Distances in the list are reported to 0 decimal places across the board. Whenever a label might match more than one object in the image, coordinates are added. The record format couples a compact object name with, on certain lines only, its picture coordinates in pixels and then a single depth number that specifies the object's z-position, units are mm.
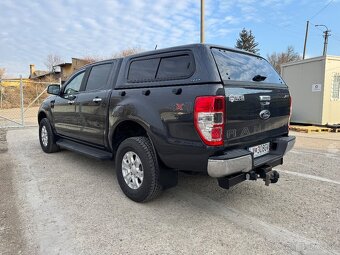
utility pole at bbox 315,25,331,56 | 35672
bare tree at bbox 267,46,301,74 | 57762
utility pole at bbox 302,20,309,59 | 37559
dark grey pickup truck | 2973
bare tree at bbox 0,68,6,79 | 41781
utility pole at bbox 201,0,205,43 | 14387
